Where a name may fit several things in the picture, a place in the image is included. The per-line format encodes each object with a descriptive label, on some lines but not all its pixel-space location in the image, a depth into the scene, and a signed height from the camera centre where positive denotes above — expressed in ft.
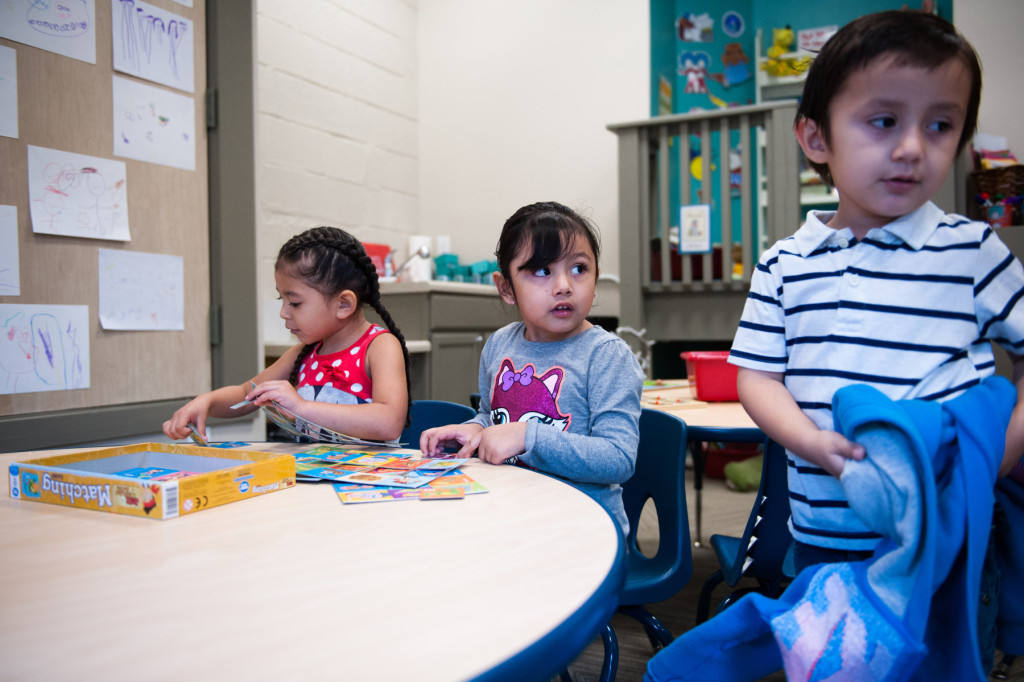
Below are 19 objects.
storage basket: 8.60 +1.67
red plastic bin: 5.46 -0.47
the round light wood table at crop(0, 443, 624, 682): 1.26 -0.60
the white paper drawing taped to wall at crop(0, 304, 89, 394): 5.49 -0.18
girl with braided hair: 4.23 -0.08
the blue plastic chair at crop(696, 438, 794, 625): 3.76 -1.20
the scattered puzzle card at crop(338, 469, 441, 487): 2.64 -0.61
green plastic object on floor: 10.48 -2.36
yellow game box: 2.24 -0.55
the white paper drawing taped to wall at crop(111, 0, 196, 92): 6.18 +2.59
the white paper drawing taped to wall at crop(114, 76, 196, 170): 6.18 +1.85
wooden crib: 9.46 +1.38
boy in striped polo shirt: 2.26 +0.15
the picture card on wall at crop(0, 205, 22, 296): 5.41 +0.57
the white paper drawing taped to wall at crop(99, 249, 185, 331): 6.11 +0.31
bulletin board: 5.55 +0.95
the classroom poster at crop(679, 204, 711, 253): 9.80 +1.29
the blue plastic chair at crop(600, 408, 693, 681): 3.66 -1.13
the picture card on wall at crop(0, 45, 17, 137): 5.39 +1.82
